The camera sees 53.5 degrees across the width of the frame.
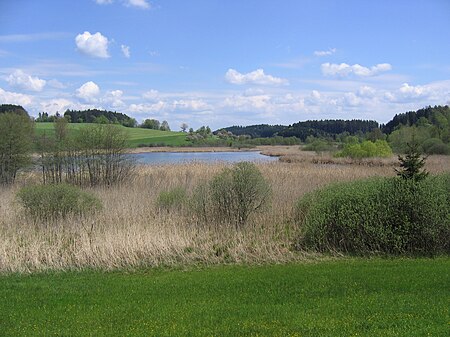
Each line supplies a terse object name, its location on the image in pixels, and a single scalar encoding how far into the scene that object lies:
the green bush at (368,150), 33.84
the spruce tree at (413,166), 11.87
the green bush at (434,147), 34.41
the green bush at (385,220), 11.03
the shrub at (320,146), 43.26
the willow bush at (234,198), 13.88
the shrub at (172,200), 14.37
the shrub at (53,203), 13.66
